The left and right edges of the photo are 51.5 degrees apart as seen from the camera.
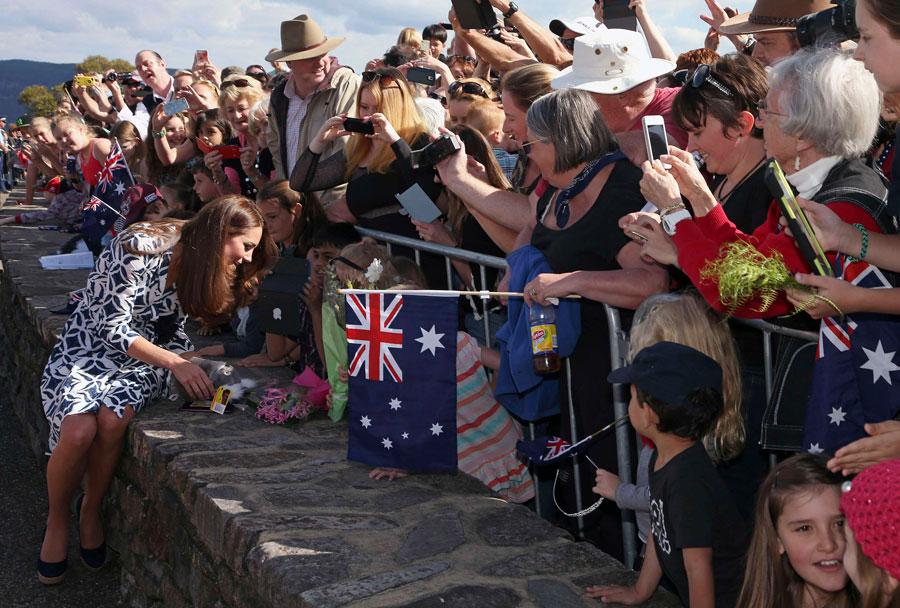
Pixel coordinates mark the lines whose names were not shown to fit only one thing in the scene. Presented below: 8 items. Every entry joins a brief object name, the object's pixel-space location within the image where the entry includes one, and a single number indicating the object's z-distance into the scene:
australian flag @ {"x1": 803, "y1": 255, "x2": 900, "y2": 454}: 2.53
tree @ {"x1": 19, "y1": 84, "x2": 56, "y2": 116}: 29.72
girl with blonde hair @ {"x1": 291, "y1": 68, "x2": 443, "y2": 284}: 4.95
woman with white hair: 2.71
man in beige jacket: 6.68
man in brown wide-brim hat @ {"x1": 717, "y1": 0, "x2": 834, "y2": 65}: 4.32
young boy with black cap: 2.67
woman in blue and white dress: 5.06
